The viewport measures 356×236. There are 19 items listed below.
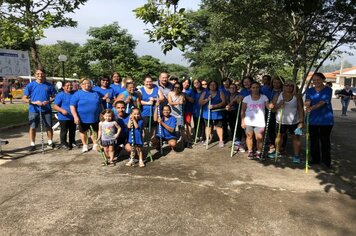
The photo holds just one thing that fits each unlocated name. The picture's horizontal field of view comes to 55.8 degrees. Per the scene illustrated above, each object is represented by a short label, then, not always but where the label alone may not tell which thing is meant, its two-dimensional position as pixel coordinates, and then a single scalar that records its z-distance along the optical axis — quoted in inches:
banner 309.2
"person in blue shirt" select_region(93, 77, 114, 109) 310.1
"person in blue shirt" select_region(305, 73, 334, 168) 248.2
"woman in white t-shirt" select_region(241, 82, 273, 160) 267.0
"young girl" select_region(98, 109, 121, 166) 254.1
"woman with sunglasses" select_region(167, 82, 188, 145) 307.9
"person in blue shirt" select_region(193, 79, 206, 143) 344.2
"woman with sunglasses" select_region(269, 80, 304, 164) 262.7
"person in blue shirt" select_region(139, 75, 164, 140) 293.7
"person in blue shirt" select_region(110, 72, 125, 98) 326.3
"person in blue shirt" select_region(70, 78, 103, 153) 284.8
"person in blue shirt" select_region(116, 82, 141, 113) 282.8
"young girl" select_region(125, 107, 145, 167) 253.6
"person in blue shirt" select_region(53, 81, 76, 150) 301.6
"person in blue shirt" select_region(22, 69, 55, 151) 299.0
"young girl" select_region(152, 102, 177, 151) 290.7
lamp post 731.9
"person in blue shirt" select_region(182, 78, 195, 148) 340.5
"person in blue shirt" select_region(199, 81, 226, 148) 323.0
